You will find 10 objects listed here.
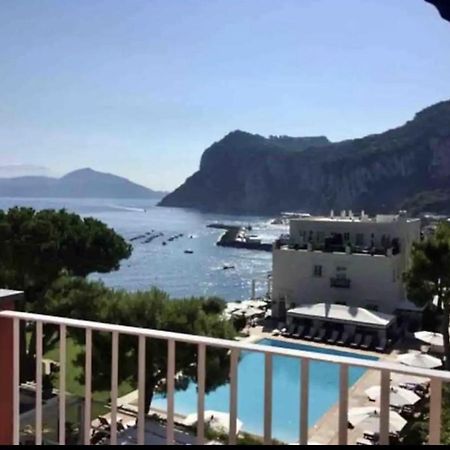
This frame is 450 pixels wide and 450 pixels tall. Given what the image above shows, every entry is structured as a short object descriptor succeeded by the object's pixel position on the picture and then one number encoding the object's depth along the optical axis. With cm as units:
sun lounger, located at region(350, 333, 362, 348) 1762
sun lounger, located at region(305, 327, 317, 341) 1839
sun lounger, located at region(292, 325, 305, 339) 1847
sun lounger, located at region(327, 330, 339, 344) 1793
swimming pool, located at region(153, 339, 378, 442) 701
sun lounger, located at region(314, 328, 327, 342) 1825
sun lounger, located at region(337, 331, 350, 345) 1780
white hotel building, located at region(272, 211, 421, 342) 2119
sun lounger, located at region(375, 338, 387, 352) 1714
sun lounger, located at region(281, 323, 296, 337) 1872
